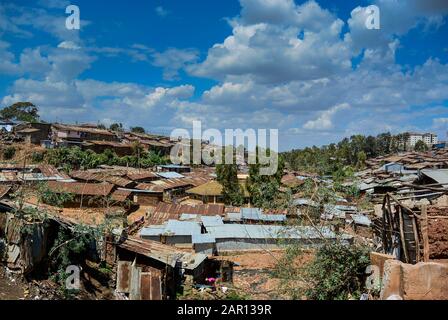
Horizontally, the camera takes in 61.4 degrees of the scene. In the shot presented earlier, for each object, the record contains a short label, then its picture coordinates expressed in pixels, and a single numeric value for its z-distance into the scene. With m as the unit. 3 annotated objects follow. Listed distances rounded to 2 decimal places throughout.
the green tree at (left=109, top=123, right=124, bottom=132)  82.35
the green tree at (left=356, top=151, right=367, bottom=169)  61.09
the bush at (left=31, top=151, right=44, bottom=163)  40.39
